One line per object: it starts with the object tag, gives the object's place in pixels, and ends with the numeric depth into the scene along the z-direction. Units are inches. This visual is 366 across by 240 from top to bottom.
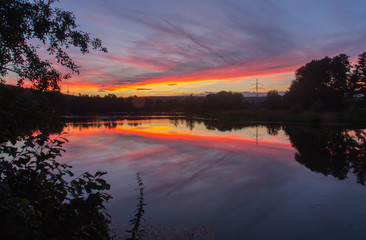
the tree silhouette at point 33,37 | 182.2
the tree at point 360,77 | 2149.9
